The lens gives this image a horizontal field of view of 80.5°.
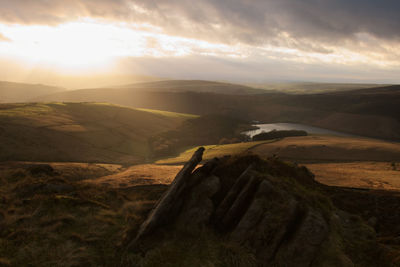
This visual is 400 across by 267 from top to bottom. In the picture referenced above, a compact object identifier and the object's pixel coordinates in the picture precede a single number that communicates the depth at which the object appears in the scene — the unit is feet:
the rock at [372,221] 60.61
